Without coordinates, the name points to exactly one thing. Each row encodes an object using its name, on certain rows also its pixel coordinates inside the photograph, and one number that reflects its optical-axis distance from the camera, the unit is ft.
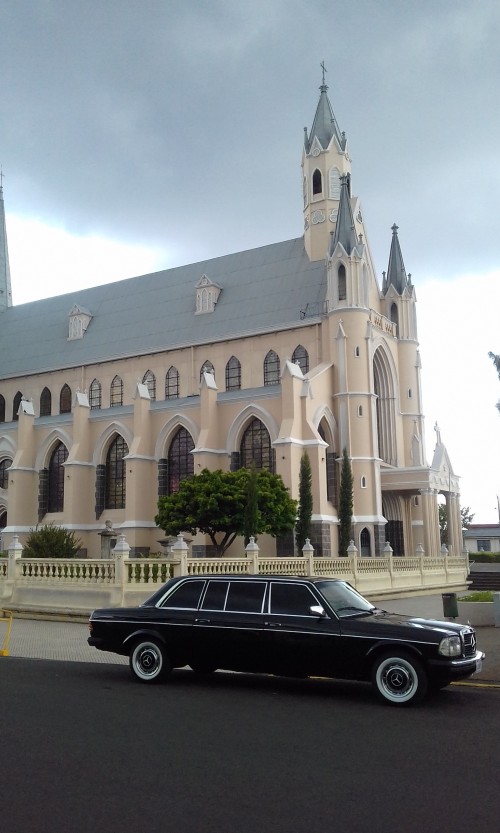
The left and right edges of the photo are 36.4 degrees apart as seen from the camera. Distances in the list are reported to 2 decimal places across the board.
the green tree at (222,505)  104.53
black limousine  29.76
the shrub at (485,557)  178.70
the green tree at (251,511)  102.22
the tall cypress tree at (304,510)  119.34
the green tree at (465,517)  275.80
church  132.05
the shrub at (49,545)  86.33
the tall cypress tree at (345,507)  124.06
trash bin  58.08
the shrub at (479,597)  64.63
